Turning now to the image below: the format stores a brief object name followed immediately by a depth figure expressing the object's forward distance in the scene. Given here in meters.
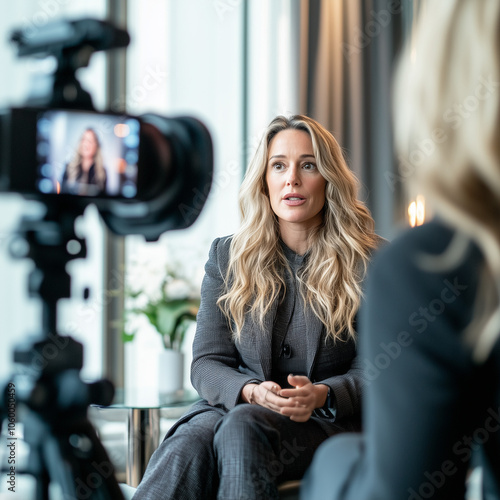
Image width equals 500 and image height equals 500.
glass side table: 2.00
